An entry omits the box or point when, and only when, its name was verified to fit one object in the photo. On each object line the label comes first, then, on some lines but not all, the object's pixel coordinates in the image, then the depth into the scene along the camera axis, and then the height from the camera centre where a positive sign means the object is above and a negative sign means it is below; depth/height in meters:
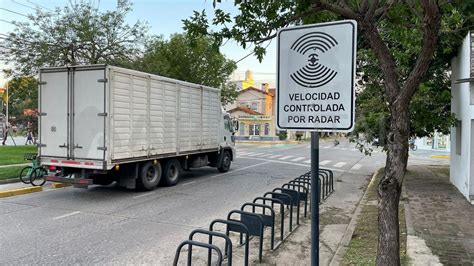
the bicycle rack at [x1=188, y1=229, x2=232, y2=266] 4.42 -1.28
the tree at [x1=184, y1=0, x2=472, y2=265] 3.68 +1.17
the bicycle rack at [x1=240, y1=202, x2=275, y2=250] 5.89 -1.37
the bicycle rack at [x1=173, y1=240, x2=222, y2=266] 4.07 -1.23
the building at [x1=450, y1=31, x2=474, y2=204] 9.22 +0.44
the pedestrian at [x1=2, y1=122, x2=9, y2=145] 29.95 -0.13
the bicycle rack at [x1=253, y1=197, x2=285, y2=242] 6.43 -1.34
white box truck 9.69 +0.16
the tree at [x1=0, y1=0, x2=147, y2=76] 16.80 +4.03
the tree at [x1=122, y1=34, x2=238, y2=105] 19.61 +4.29
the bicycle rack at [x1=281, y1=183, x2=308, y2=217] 8.01 -1.32
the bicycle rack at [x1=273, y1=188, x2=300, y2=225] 7.50 -1.26
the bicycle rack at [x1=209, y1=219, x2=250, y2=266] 4.92 -1.32
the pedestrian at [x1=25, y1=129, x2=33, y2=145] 32.44 -0.72
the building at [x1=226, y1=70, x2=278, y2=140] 52.44 +2.97
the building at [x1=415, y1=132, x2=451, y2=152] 34.05 -0.83
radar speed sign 2.63 +0.41
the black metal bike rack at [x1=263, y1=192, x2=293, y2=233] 7.10 -1.25
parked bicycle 11.47 -1.32
